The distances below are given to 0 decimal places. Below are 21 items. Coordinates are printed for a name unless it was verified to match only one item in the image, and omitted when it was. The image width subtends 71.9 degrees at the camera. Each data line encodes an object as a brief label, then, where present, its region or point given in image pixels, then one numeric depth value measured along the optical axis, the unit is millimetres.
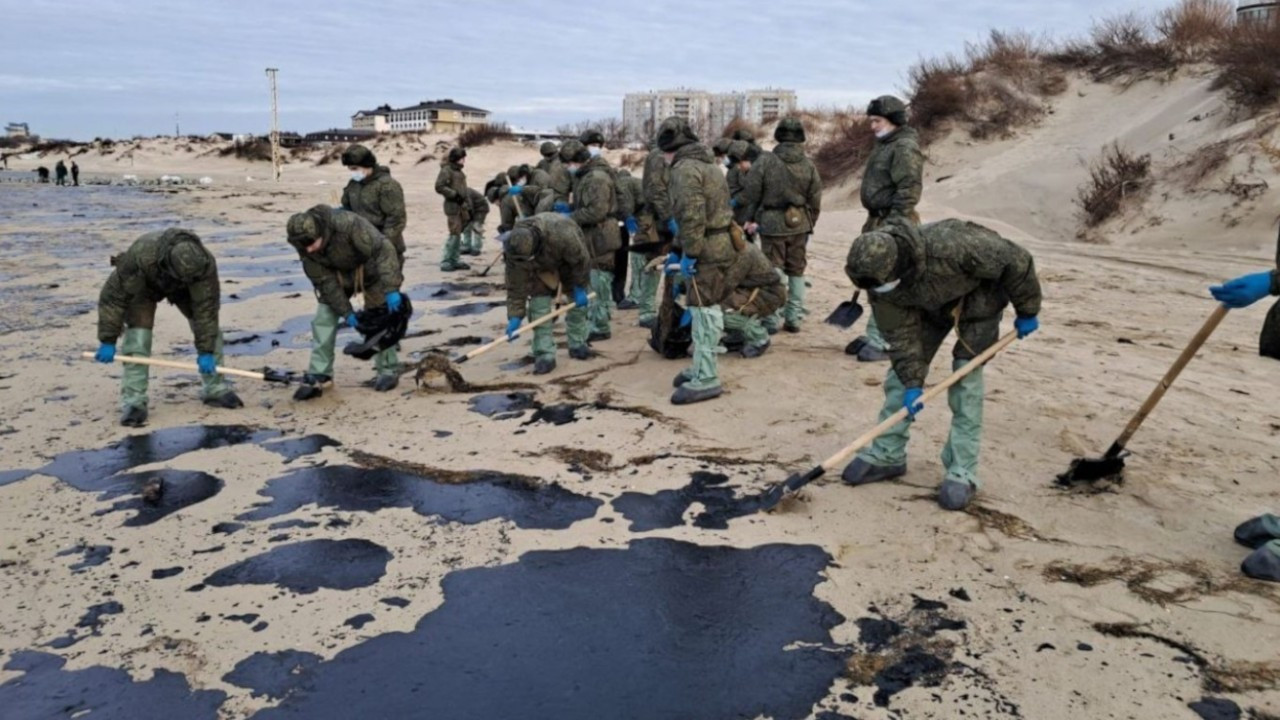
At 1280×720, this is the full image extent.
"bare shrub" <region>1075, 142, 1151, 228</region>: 13422
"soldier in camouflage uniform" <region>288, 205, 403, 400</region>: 6500
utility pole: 40050
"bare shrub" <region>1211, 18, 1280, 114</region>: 13516
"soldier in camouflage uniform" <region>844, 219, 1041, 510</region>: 4070
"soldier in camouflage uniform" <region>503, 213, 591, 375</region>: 6855
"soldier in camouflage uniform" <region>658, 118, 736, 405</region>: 6164
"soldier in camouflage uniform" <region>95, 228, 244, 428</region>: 6129
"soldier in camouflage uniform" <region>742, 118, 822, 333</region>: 7598
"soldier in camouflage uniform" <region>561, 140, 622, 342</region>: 8188
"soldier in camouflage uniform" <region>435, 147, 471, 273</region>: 12898
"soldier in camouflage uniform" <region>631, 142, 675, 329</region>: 8289
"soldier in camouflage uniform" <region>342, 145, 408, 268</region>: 8531
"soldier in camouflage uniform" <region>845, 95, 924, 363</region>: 6191
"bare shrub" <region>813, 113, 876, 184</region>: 20312
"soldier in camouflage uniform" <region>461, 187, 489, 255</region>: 14002
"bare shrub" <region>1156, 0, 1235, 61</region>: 17828
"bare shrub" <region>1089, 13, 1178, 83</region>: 18266
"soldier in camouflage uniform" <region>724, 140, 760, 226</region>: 8922
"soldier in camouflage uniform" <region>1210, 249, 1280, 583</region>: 3615
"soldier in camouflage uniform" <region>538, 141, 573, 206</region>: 9904
